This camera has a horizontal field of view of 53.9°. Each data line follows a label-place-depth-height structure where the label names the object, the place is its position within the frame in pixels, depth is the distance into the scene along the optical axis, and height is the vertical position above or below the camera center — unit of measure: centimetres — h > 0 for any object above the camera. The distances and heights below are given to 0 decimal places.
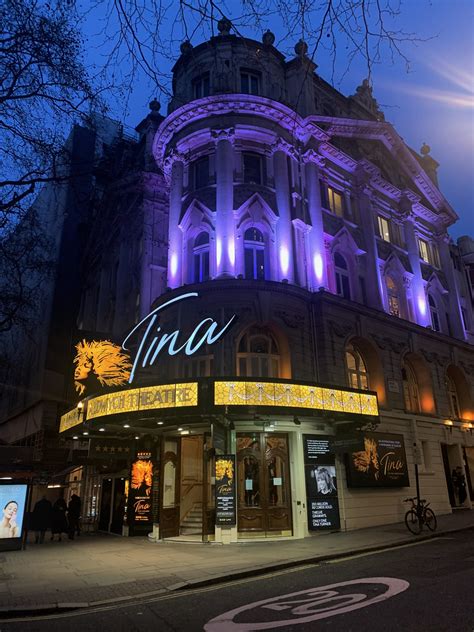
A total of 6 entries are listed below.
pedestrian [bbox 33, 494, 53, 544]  1825 -101
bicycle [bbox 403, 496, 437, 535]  1622 -123
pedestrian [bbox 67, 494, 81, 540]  1926 -86
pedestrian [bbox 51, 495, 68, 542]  1866 -118
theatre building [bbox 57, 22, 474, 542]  1648 +702
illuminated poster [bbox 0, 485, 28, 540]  1472 -54
